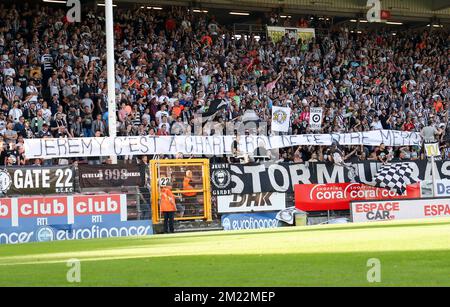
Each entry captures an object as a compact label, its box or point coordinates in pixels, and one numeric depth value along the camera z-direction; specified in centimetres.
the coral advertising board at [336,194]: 3312
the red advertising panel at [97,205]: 2836
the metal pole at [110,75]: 3005
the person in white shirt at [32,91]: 3238
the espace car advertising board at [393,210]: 3262
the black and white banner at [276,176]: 3186
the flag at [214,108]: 3526
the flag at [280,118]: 3566
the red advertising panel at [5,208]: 2727
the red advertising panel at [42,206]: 2767
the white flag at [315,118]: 3722
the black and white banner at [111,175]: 2944
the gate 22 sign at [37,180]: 2808
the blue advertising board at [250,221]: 3139
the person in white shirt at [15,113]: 3092
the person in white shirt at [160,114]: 3425
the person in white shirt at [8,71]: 3316
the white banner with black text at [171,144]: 2986
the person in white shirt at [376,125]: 3999
